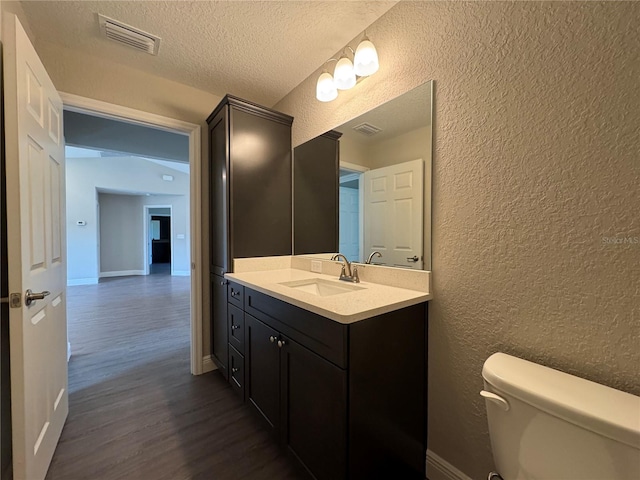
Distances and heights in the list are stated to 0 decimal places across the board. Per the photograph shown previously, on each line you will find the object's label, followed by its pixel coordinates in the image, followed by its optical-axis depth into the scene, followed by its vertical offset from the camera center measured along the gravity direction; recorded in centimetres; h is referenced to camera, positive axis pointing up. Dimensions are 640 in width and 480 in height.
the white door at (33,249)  102 -6
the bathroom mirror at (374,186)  133 +31
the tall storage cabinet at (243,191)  194 +34
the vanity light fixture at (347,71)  139 +93
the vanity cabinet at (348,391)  100 -66
